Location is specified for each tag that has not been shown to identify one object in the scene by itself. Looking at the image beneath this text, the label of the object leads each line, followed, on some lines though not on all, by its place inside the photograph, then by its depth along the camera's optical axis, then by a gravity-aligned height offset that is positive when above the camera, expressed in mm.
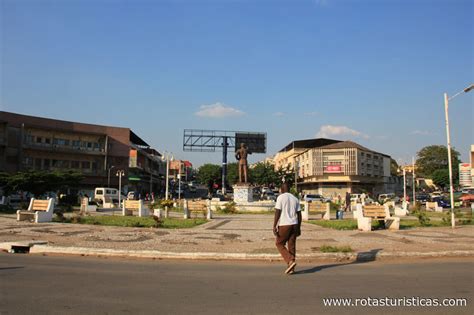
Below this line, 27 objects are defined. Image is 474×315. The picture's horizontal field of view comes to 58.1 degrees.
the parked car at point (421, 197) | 63194 +93
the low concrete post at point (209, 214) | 23594 -934
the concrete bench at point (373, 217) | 17172 -801
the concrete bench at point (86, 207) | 28906 -761
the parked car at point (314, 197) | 53000 +39
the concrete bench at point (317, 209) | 24625 -727
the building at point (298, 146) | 102062 +12698
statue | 33062 +2948
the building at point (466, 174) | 72250 +4029
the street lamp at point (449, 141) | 18161 +2472
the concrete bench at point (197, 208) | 23473 -611
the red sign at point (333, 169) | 80725 +5398
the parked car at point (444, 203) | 44331 -569
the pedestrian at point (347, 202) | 35097 -381
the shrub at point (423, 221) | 19548 -1087
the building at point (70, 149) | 60344 +7446
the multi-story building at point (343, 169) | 80188 +5433
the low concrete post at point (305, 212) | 24656 -853
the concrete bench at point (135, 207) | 25484 -620
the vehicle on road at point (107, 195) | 46200 +202
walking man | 8555 -530
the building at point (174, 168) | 113362 +7947
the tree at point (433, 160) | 109688 +9787
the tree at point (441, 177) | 97125 +4693
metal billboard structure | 81938 +10707
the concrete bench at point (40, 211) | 19375 -673
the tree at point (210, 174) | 106625 +5730
